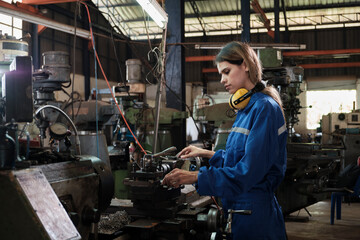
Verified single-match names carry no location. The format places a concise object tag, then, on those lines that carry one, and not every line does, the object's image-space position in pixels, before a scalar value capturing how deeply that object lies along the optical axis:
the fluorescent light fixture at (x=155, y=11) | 2.42
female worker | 1.29
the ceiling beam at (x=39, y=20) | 3.21
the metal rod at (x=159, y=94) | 2.47
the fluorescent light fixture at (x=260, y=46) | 5.03
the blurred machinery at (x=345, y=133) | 5.60
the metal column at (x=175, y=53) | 4.41
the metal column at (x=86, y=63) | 11.41
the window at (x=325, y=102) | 12.72
